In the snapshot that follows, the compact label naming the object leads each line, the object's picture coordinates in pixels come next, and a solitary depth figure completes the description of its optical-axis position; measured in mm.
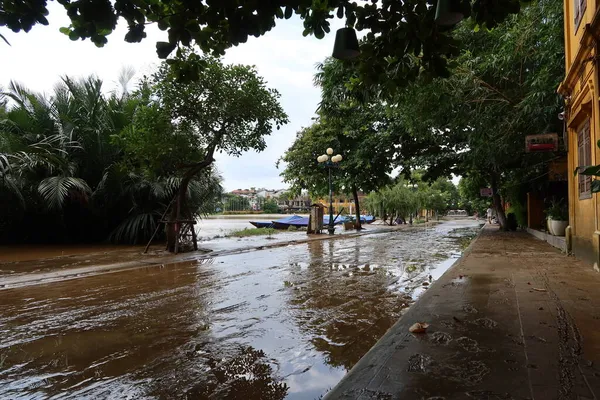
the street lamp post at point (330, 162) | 19752
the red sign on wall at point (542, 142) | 10492
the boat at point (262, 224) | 28316
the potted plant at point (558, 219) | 12484
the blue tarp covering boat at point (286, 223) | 27359
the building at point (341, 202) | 91488
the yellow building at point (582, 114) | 7059
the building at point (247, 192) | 144625
